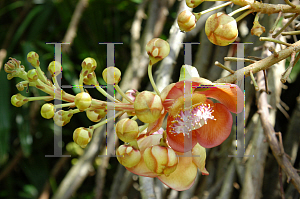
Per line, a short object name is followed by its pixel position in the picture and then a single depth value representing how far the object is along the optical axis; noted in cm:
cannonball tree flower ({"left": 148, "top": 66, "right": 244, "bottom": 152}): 67
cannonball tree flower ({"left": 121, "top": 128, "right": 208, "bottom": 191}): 69
